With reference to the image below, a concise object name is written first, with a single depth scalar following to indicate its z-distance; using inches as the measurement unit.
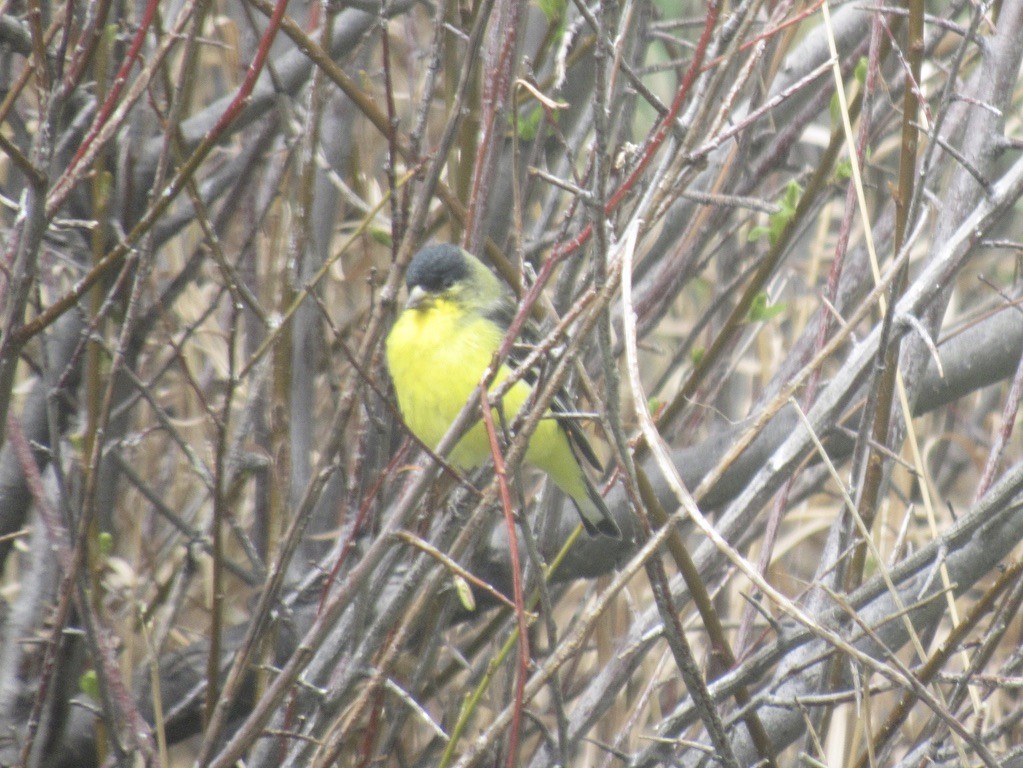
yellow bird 248.6
